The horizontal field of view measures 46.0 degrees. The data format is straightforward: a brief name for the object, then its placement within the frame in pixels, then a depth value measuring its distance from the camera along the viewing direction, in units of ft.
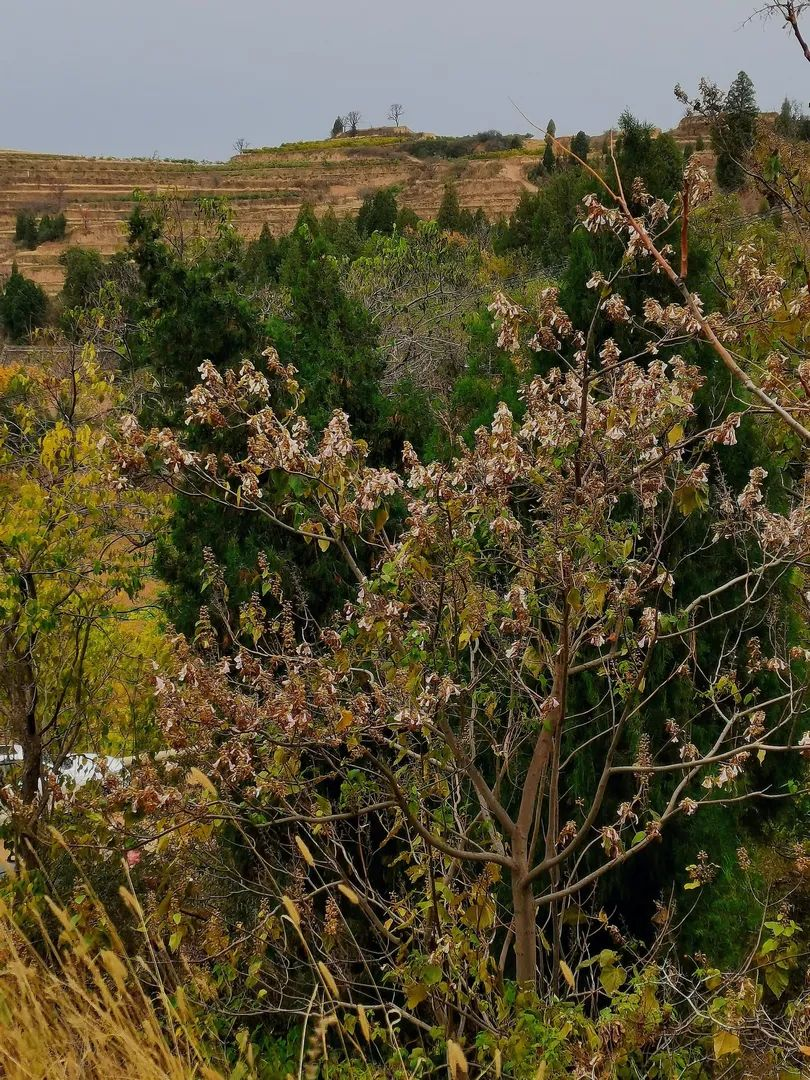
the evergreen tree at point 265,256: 88.33
